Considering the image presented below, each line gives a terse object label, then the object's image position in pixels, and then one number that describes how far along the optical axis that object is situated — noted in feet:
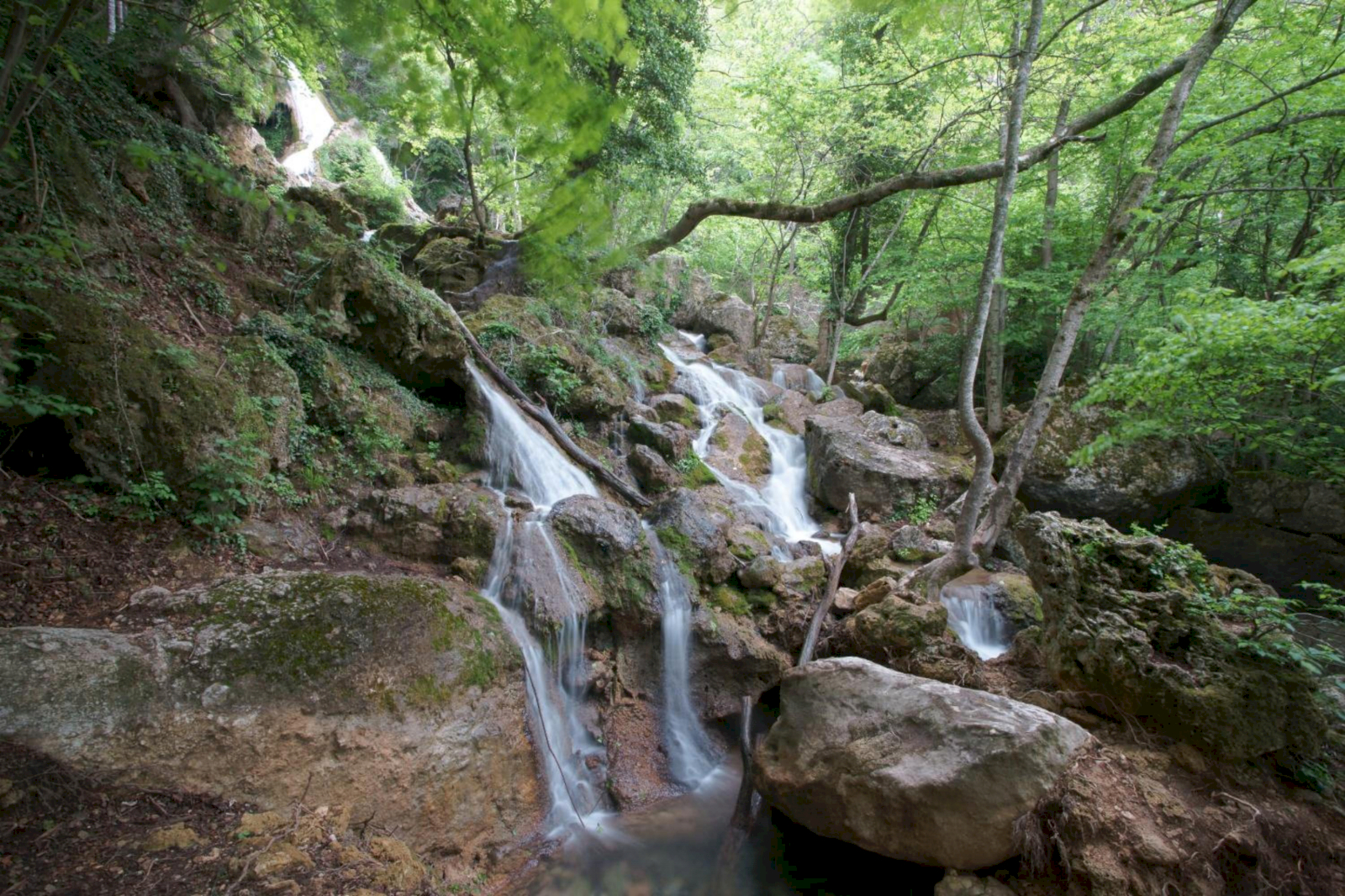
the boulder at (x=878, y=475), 35.88
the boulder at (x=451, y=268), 38.91
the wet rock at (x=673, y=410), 39.40
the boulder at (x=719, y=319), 64.23
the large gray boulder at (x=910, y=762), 11.82
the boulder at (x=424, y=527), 19.19
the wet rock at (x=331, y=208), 39.01
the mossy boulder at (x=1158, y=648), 12.49
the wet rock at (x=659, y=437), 33.65
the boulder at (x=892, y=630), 19.52
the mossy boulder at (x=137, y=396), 14.25
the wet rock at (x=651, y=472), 30.60
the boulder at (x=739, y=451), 38.47
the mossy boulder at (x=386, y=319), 24.17
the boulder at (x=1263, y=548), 27.86
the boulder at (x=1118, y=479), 31.01
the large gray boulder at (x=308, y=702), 10.23
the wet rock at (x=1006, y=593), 24.59
